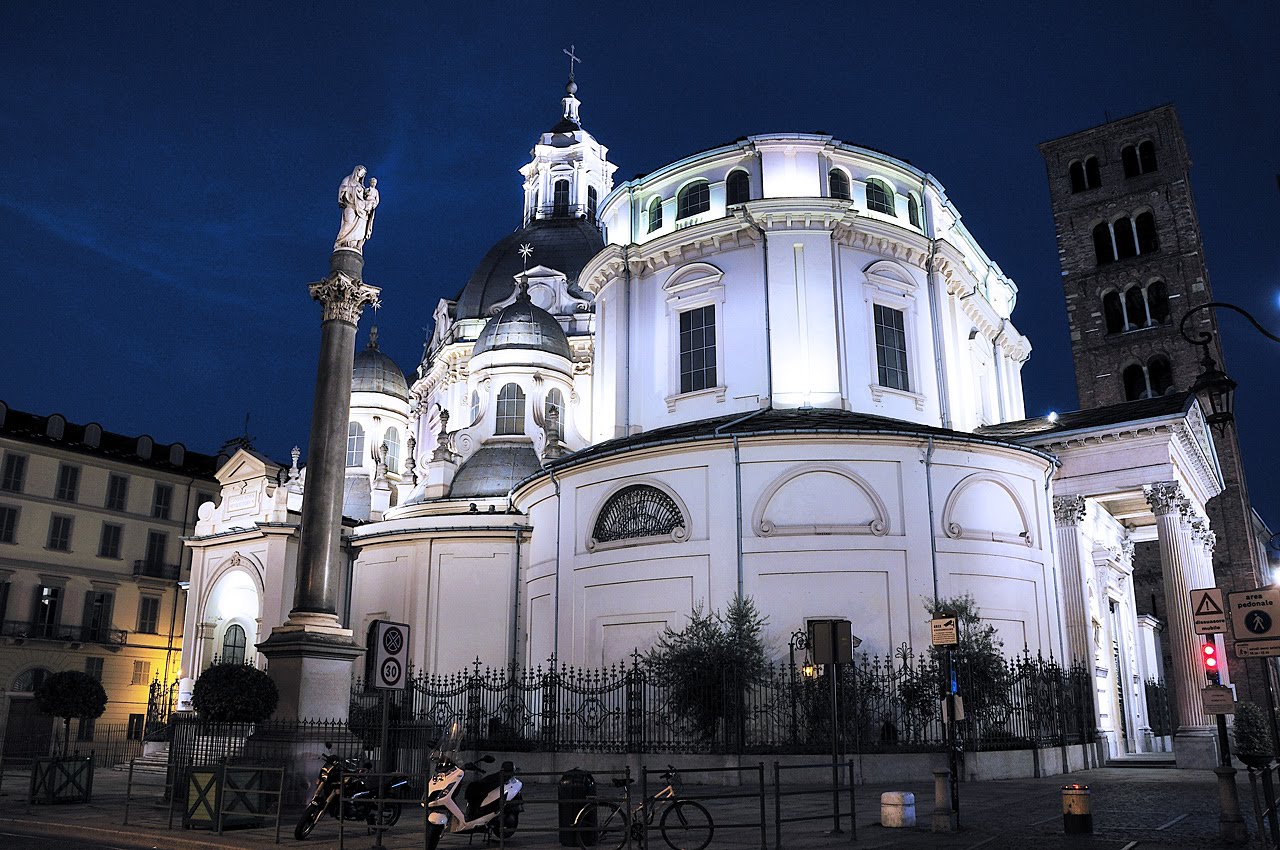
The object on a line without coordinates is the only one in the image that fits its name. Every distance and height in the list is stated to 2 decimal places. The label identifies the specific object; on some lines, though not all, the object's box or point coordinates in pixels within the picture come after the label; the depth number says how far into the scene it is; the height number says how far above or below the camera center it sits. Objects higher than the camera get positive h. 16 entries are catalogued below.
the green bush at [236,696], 16.38 +0.13
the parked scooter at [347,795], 12.60 -1.10
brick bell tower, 46.31 +19.72
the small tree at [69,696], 25.94 +0.20
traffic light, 14.09 +0.58
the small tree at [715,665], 20.67 +0.79
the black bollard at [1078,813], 11.46 -1.16
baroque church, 23.59 +5.85
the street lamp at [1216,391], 12.45 +3.66
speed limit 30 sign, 11.47 +0.51
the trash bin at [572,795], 11.95 -1.02
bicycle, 10.69 -1.27
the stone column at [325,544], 17.09 +2.73
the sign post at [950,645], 13.15 +0.73
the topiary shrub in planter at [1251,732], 23.50 -0.62
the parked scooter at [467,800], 11.66 -1.06
